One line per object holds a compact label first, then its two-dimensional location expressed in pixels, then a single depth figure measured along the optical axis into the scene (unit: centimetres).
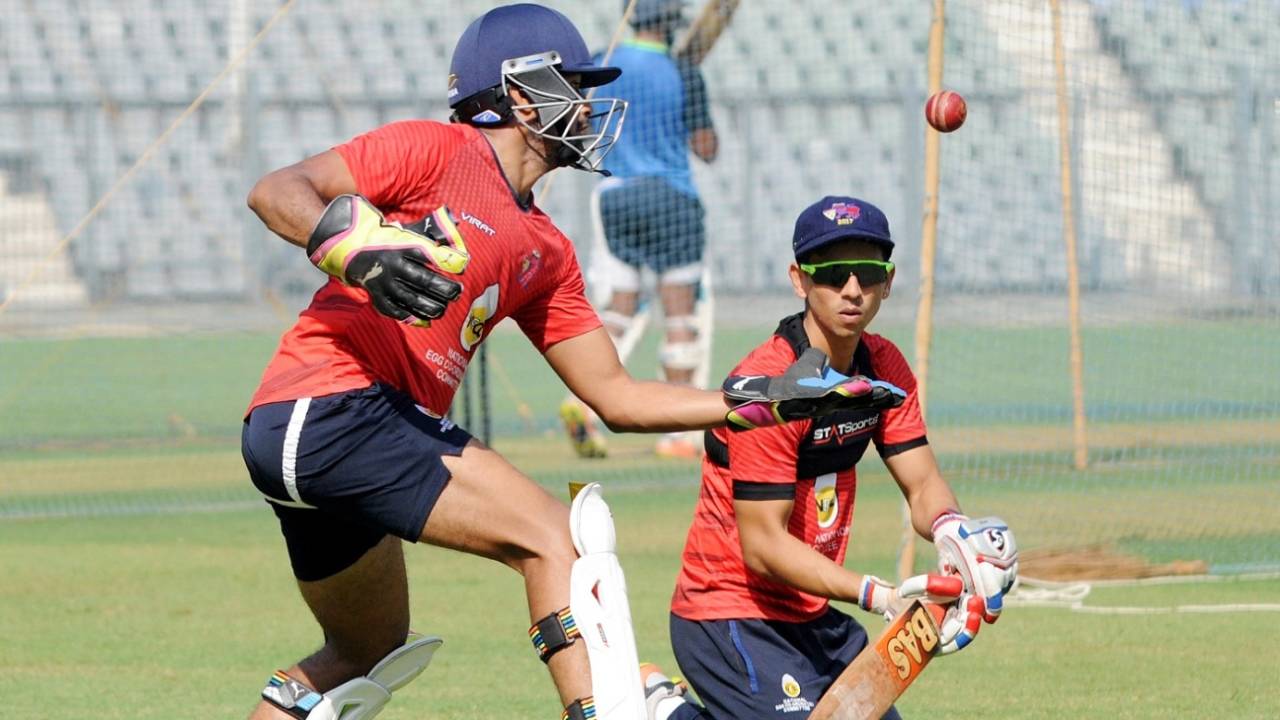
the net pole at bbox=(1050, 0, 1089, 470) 2002
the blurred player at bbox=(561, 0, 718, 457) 2698
